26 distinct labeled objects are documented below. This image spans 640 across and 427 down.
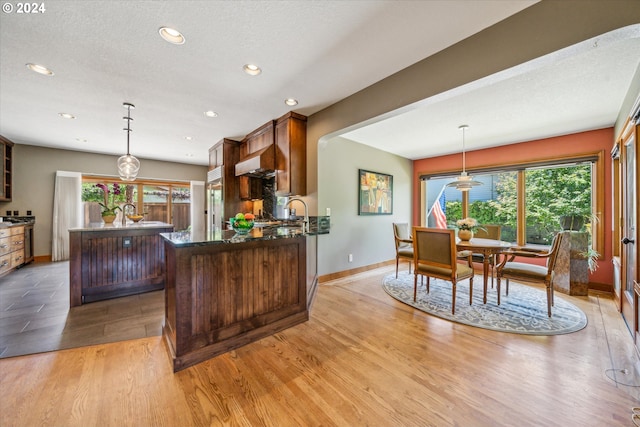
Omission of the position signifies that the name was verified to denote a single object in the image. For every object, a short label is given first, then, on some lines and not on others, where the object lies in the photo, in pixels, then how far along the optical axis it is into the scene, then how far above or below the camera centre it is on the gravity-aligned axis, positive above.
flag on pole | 5.64 +0.08
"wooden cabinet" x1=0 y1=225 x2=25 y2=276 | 3.97 -0.63
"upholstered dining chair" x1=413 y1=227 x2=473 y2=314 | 2.78 -0.51
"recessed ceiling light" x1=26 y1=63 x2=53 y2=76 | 2.28 +1.37
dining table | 3.04 -0.42
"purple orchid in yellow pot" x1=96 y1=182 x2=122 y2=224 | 3.44 +0.01
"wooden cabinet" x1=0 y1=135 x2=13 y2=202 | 4.66 +0.85
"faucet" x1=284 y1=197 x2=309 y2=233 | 3.52 +0.00
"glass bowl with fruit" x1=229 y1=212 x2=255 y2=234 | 2.30 -0.10
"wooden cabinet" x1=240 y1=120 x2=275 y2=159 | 3.81 +1.26
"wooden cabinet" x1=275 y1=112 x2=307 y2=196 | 3.46 +0.86
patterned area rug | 2.46 -1.11
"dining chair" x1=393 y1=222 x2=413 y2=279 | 4.06 -0.45
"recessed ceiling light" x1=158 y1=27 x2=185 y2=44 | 1.82 +1.36
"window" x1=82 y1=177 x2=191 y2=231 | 5.93 +0.39
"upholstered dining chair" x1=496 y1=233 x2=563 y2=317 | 2.71 -0.66
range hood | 3.62 +0.79
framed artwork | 4.64 +0.43
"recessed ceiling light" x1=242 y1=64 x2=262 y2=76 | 2.29 +1.38
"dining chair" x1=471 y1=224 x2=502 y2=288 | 3.96 -0.28
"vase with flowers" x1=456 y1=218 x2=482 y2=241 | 3.38 -0.19
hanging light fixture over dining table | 3.69 +0.48
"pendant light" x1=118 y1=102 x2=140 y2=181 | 3.61 +0.71
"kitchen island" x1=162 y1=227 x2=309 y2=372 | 1.82 -0.65
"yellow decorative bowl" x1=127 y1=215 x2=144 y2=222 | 3.54 -0.06
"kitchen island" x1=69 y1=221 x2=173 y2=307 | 2.90 -0.62
